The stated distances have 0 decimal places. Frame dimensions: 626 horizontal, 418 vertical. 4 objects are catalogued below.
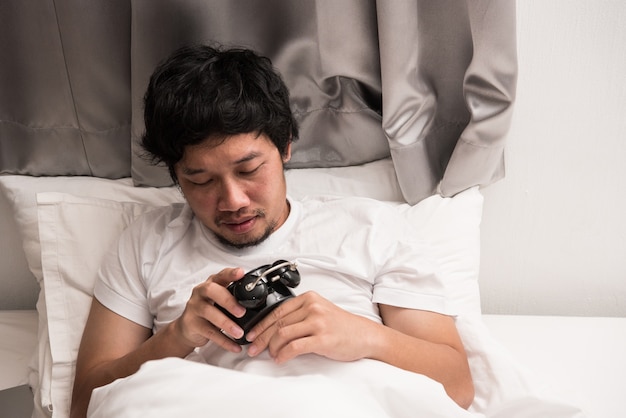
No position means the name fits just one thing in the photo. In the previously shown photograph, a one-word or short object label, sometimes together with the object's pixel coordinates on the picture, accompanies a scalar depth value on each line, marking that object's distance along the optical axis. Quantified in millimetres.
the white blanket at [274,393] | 918
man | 1057
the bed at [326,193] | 1240
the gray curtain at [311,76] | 1378
